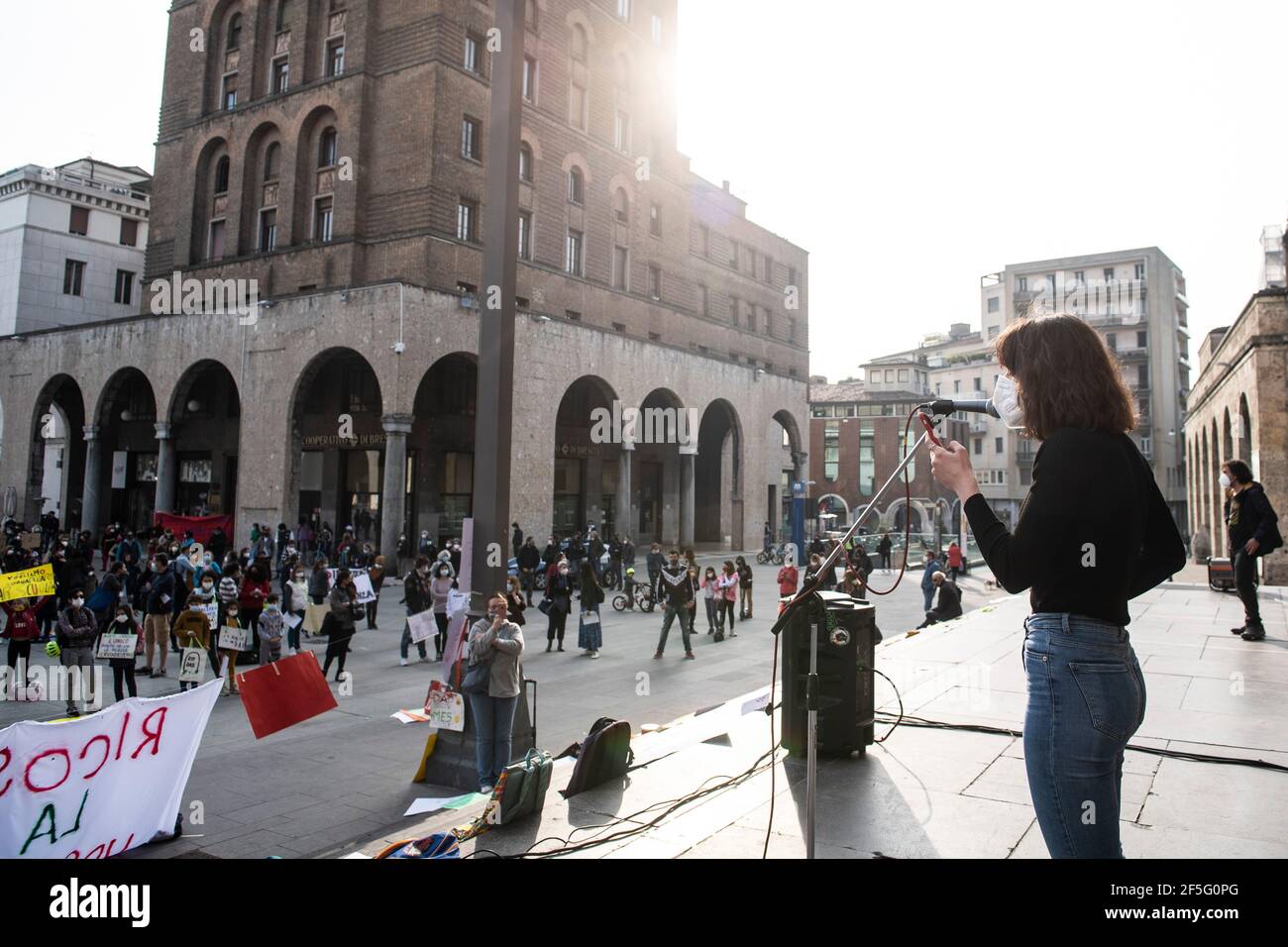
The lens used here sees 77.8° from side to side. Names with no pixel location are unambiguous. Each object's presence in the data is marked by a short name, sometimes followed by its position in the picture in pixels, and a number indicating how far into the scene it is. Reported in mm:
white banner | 5094
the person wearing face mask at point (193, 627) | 11750
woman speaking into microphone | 2381
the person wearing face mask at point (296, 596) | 15956
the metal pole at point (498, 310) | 7664
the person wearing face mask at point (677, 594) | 15461
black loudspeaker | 5945
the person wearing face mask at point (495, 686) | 7848
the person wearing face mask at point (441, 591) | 15602
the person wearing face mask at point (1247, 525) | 9378
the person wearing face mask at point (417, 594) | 16781
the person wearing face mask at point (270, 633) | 12562
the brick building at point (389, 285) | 29375
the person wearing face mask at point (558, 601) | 16406
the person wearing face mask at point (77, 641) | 11141
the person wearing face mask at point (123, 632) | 10953
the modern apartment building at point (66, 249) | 41500
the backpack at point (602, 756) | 5914
